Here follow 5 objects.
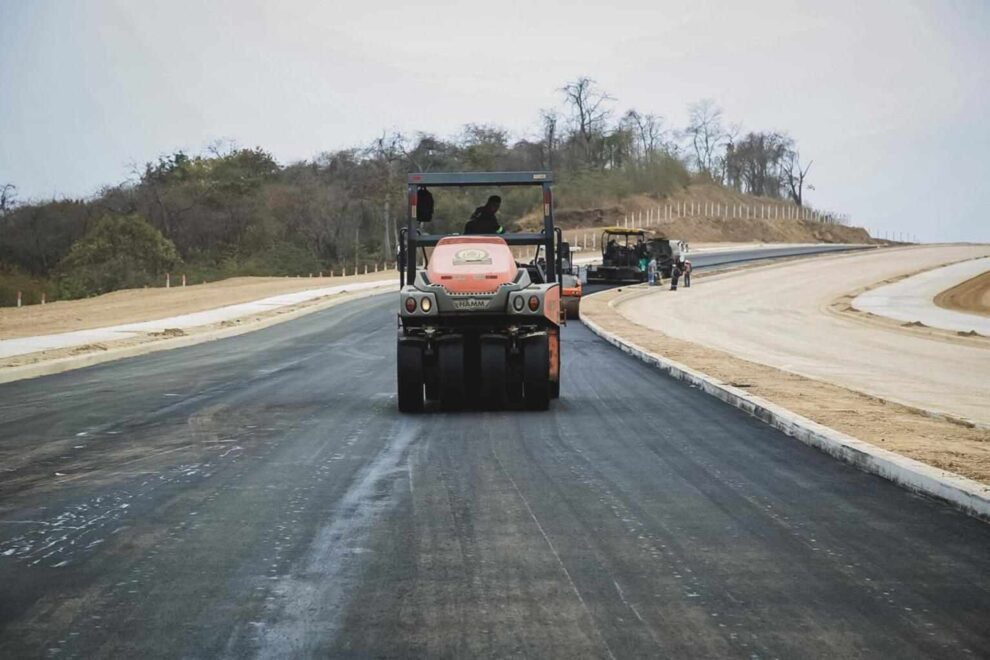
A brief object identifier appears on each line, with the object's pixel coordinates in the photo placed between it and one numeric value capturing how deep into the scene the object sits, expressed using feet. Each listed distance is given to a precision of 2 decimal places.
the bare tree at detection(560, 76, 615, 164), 462.60
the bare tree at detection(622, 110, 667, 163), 472.44
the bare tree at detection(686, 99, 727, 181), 544.21
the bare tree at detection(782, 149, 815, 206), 548.93
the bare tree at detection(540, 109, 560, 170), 441.93
